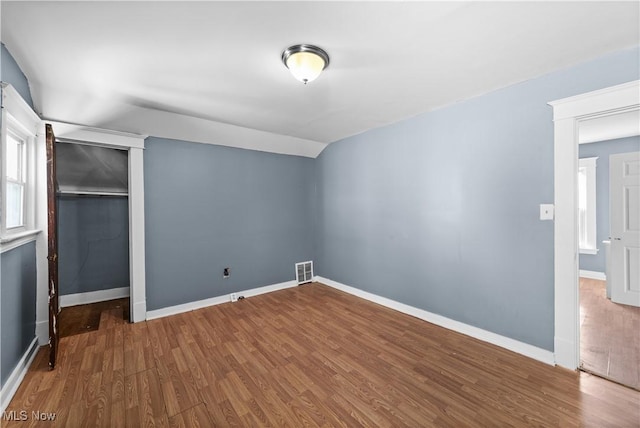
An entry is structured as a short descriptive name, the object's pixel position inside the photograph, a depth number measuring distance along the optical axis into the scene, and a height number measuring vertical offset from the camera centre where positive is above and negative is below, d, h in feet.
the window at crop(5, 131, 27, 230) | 6.89 +1.00
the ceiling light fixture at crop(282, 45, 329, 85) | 5.76 +3.44
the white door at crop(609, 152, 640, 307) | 11.04 -0.78
